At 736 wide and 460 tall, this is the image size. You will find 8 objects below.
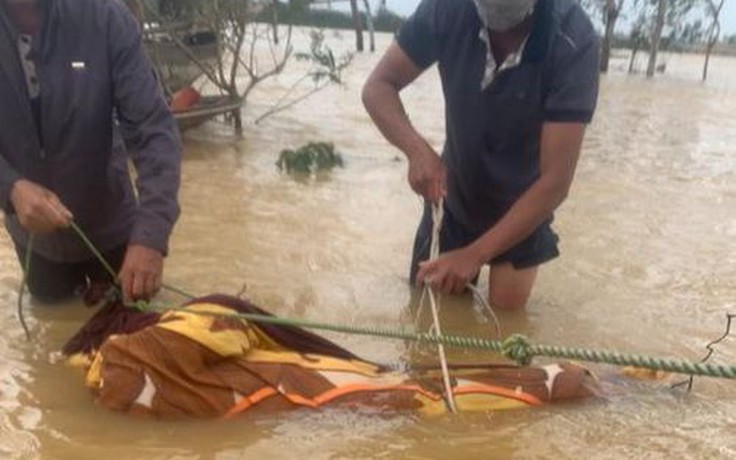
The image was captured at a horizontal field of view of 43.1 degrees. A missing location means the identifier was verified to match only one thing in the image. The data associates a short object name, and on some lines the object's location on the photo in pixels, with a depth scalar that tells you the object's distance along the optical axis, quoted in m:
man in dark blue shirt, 3.32
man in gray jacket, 3.11
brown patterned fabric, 2.77
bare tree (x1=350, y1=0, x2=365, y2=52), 23.65
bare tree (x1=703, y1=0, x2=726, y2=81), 23.60
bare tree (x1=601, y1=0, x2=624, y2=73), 21.52
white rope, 2.91
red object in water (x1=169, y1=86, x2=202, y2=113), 7.98
